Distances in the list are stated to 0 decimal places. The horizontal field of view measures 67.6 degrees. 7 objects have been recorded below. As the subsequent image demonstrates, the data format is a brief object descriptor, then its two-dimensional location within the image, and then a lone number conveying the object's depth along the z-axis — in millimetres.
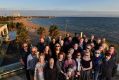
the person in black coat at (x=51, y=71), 2053
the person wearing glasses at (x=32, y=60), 2214
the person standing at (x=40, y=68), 2070
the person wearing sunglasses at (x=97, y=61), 2304
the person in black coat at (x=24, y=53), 2316
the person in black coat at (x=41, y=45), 2476
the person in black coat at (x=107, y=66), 2242
